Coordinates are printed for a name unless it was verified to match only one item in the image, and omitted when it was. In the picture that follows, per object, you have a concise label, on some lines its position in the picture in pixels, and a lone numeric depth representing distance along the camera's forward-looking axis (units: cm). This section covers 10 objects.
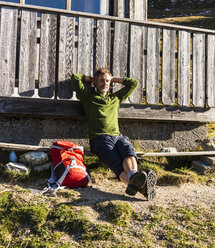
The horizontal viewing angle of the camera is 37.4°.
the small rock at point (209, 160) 550
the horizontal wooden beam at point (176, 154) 524
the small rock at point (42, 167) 485
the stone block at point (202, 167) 548
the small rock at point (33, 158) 487
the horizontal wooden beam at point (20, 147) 474
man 418
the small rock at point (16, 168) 463
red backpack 446
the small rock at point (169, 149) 582
